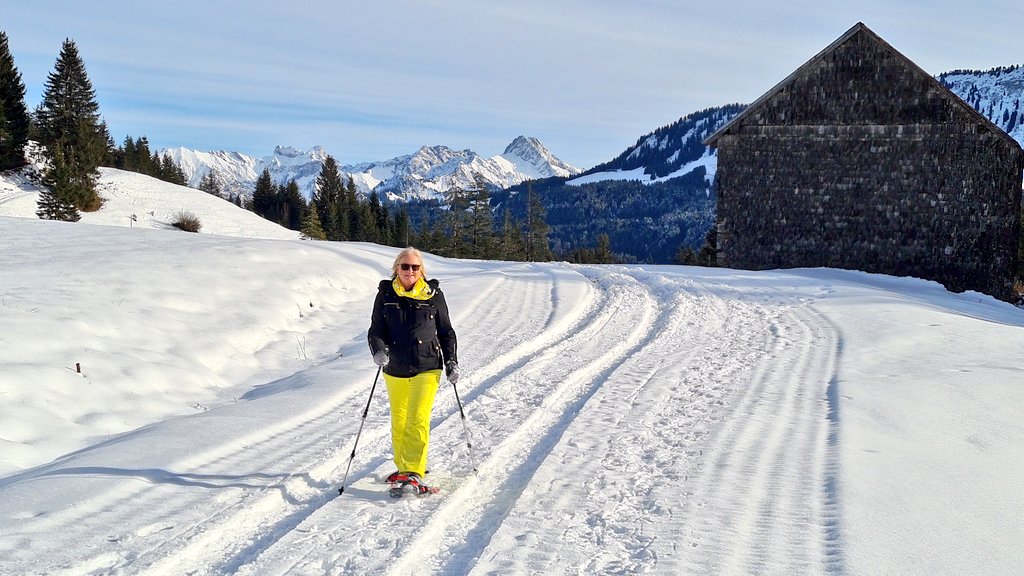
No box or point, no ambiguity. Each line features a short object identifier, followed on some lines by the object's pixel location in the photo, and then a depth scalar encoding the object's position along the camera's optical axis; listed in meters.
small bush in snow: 40.72
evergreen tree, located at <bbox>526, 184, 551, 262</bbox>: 57.12
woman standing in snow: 5.11
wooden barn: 19.38
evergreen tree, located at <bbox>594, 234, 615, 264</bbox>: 60.09
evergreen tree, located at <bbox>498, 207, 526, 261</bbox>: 55.51
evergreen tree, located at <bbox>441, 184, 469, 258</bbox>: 54.34
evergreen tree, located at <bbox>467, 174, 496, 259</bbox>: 54.34
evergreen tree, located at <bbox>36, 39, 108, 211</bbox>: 43.28
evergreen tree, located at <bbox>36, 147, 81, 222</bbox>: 35.91
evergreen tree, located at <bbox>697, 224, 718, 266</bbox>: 35.53
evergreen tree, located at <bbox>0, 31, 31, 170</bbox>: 42.31
